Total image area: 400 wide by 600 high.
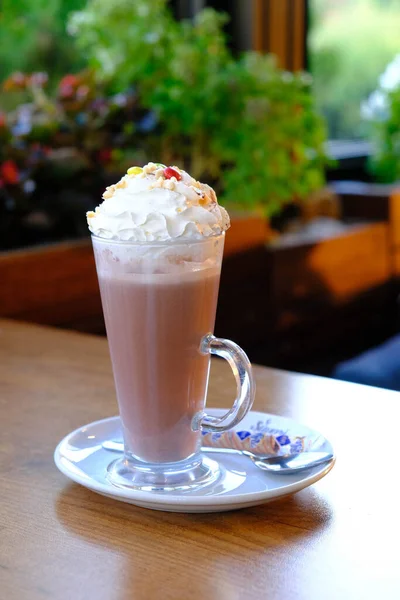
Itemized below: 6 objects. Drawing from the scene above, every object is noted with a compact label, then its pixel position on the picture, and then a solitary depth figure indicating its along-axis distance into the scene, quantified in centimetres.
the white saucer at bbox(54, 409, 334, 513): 79
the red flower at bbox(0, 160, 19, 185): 232
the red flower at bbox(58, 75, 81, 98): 266
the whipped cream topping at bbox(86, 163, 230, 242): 82
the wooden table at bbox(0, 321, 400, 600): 68
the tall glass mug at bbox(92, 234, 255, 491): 84
